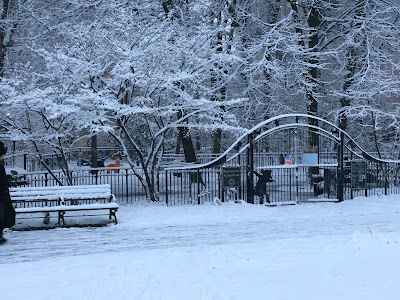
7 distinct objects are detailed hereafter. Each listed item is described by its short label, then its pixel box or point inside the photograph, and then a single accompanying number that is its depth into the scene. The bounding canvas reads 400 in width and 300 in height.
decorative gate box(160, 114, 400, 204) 12.63
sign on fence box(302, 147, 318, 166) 13.25
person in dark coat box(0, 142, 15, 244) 8.55
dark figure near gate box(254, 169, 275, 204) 12.83
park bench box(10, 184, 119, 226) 10.16
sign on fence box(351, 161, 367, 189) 13.88
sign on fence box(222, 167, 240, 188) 12.48
